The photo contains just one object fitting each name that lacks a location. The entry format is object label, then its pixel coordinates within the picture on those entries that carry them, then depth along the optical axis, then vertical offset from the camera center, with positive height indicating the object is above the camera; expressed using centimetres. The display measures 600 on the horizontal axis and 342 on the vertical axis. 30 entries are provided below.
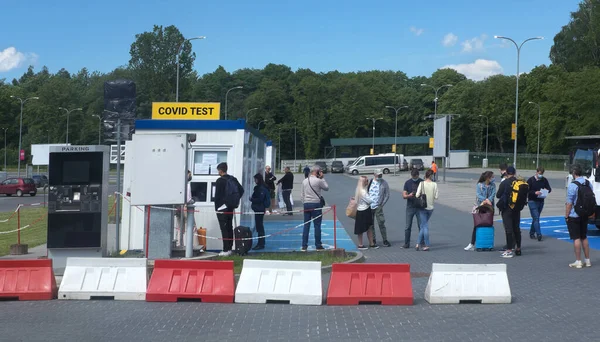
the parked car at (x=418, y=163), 8571 +94
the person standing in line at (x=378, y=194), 1675 -56
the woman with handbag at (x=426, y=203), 1636 -72
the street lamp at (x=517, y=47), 4888 +851
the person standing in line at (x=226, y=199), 1467 -68
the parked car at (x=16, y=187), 5194 -196
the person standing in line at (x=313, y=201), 1566 -74
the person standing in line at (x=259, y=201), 1653 -79
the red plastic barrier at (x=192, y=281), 1033 -167
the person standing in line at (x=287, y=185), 2687 -66
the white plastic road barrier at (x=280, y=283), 1023 -164
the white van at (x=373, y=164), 8469 +70
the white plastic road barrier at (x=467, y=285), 1026 -159
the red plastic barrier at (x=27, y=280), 1049 -175
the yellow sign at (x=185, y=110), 1875 +140
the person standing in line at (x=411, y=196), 1653 -58
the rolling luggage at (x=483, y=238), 1641 -147
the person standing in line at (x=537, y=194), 1819 -50
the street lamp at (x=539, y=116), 8703 +714
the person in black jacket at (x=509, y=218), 1531 -93
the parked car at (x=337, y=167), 9050 +20
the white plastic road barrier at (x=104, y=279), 1049 -170
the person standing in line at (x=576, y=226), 1358 -94
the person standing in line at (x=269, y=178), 2742 -43
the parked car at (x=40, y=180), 6119 -166
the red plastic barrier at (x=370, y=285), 1018 -162
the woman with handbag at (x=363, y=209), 1641 -89
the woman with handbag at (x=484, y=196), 1633 -53
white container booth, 1608 +2
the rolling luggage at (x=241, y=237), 1470 -145
